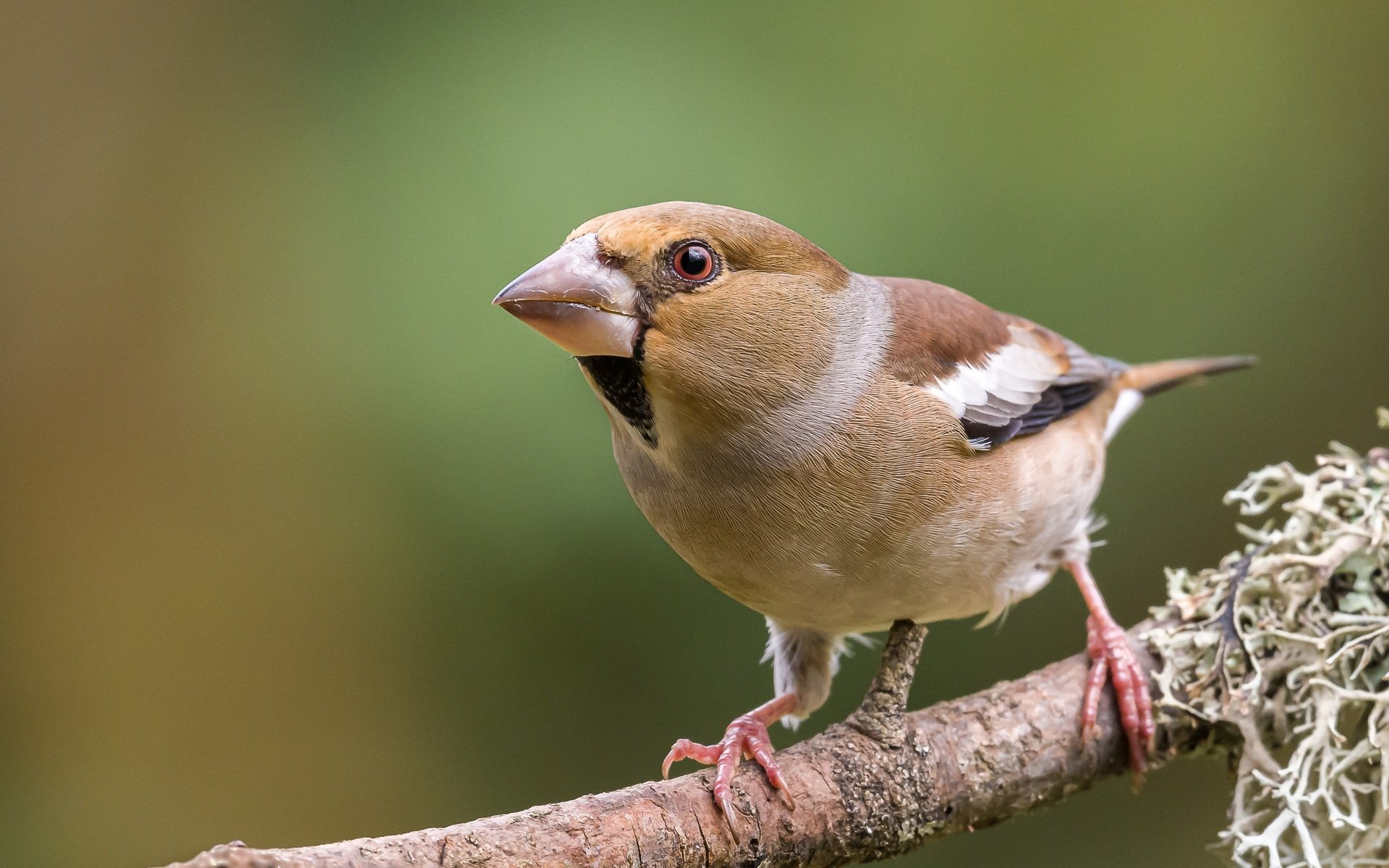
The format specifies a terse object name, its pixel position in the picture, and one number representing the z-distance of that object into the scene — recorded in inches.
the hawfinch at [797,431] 126.3
